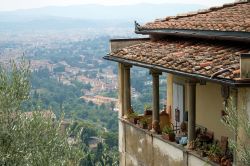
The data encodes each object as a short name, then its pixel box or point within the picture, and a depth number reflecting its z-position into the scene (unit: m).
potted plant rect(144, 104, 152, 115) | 17.33
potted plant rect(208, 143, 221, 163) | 11.38
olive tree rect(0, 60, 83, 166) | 8.98
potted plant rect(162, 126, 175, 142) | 13.58
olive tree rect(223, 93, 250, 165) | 9.28
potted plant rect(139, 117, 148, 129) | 15.24
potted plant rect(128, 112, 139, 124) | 15.96
